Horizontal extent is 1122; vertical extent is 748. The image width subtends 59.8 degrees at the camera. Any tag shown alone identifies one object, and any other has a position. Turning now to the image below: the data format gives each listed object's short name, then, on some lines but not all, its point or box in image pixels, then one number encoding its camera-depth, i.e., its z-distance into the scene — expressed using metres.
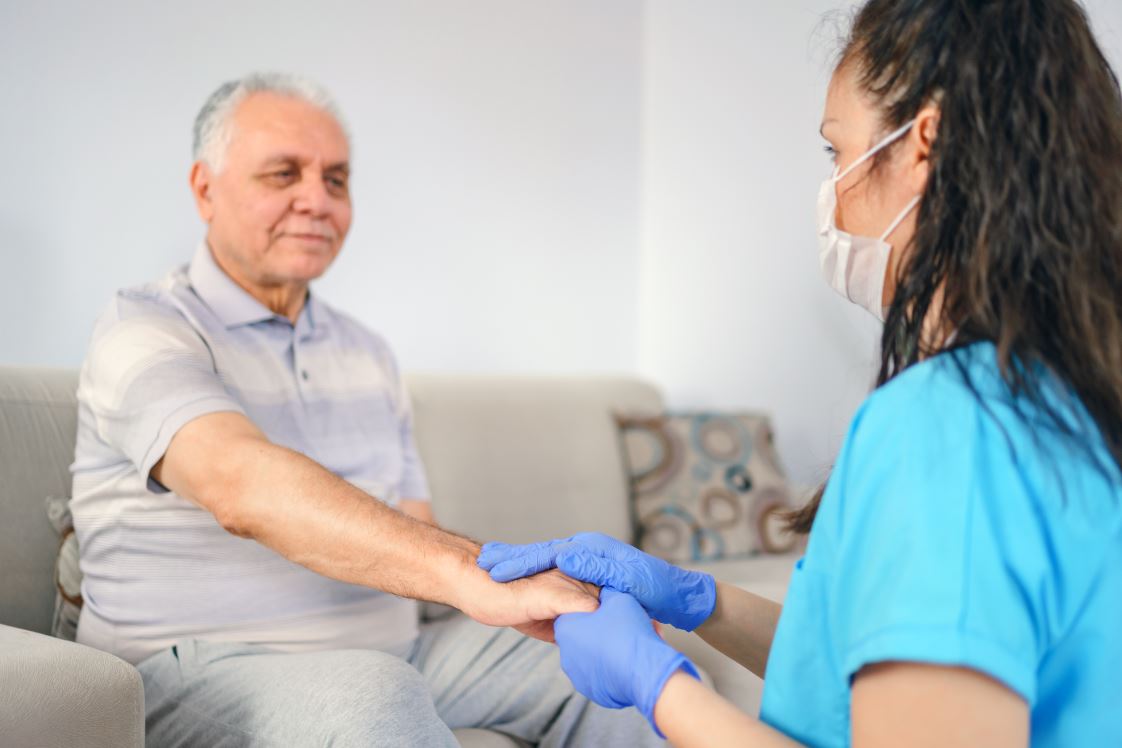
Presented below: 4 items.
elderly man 1.11
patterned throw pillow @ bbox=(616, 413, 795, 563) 2.29
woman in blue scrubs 0.62
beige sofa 0.94
